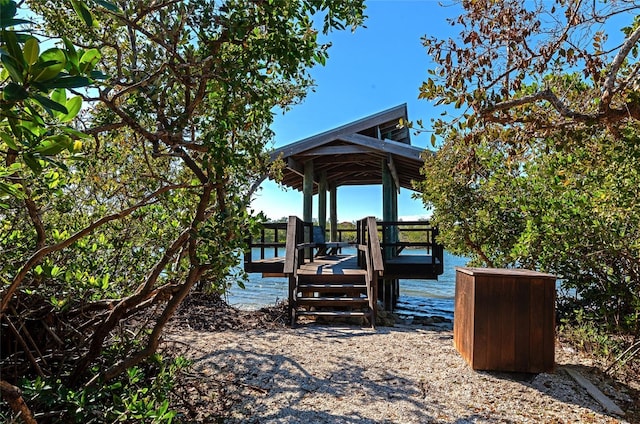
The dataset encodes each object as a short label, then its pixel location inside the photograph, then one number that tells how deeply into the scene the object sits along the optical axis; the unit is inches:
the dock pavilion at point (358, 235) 263.6
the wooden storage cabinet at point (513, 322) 143.9
